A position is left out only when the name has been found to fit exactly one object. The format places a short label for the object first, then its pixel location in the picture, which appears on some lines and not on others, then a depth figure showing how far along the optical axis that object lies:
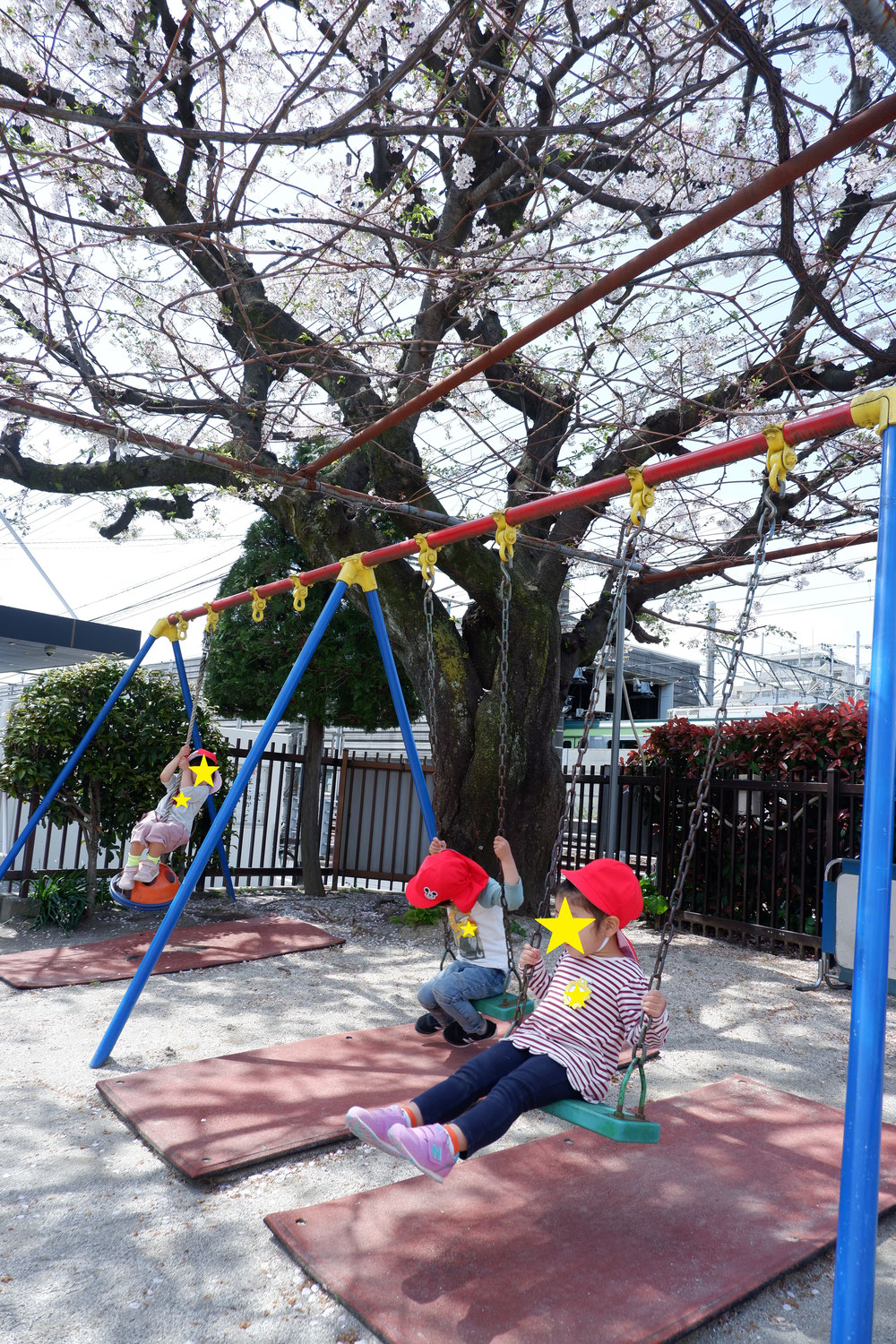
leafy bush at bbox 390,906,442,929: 7.48
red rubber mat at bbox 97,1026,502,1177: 2.94
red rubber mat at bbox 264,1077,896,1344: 2.05
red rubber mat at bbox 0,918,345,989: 5.27
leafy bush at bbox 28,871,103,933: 6.75
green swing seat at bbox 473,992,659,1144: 2.43
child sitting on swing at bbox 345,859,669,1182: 2.39
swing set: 1.83
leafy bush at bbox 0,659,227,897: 6.70
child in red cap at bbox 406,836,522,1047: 3.86
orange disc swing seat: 5.38
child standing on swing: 5.40
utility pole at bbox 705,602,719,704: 20.02
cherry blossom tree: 3.88
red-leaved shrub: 6.84
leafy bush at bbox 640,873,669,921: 7.89
